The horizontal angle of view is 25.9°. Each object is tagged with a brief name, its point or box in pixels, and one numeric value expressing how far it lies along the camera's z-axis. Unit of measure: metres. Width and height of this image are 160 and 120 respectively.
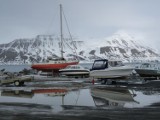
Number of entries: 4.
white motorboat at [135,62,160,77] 49.66
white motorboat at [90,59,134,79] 39.94
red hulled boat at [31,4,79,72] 74.31
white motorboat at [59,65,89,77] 59.42
